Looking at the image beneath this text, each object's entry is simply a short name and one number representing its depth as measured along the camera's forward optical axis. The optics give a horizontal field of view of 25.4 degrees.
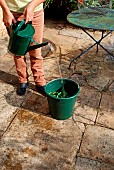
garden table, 3.37
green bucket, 2.73
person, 2.64
